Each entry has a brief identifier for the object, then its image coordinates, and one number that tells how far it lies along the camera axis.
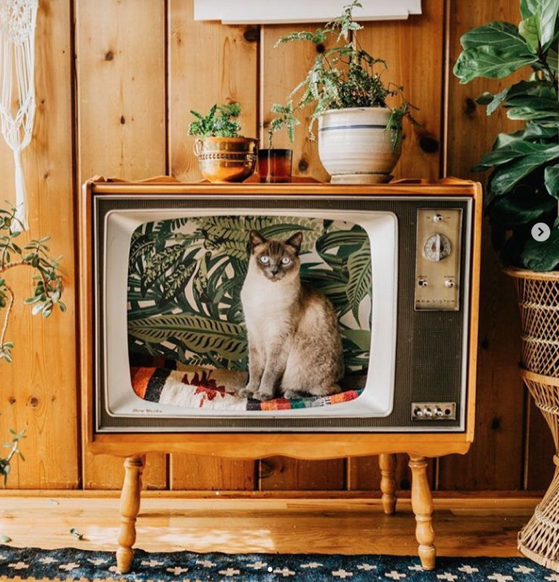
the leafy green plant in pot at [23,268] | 1.62
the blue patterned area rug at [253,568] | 1.44
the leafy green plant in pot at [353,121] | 1.43
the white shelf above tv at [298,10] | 1.71
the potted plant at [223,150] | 1.44
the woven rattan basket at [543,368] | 1.43
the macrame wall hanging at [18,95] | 1.71
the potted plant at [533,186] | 1.41
